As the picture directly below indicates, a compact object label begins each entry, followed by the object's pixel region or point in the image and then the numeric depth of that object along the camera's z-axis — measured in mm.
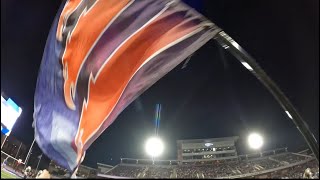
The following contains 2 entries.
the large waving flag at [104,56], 4493
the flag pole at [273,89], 4409
